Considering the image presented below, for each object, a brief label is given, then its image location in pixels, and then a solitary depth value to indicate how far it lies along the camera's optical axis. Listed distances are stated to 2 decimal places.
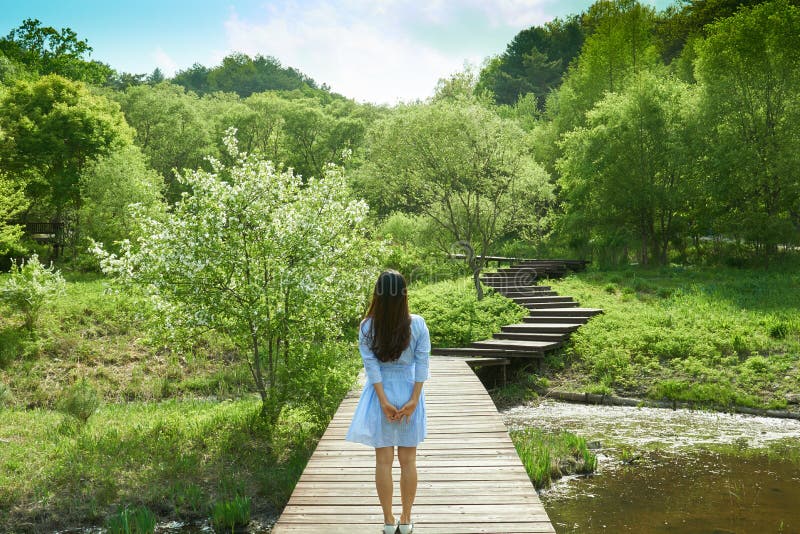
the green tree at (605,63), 28.92
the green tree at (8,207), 18.53
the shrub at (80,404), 10.27
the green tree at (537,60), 50.88
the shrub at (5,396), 13.19
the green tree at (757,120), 18.86
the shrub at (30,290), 15.91
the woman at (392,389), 4.30
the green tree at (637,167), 21.12
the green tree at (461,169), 17.41
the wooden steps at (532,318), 13.22
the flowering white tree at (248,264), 8.88
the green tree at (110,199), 25.28
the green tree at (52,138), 28.03
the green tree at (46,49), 42.75
